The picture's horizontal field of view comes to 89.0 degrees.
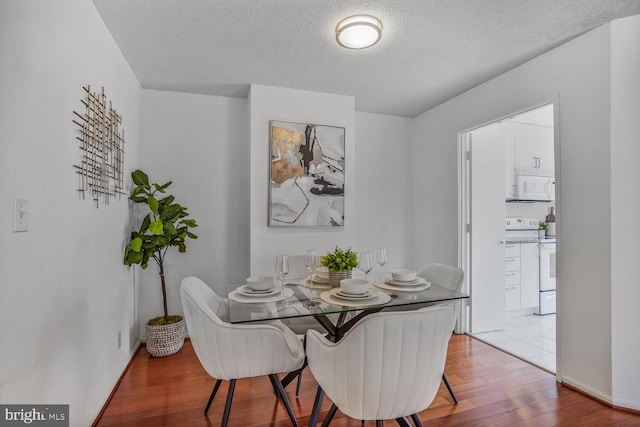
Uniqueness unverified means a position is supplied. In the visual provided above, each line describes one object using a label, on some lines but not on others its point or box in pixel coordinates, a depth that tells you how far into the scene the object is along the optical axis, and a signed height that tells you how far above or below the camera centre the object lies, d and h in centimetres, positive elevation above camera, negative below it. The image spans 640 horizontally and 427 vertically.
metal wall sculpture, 176 +40
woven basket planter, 279 -109
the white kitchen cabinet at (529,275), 401 -73
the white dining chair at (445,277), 216 -48
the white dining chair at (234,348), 166 -70
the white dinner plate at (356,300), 174 -47
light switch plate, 115 +0
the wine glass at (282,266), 201 -32
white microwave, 422 +38
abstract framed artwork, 314 +40
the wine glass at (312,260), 216 -30
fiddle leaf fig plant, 261 -15
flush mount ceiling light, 204 +118
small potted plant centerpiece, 210 -33
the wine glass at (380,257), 219 -29
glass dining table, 166 -49
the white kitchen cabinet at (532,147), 423 +92
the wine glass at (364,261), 217 -31
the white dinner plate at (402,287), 209 -47
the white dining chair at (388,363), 125 -59
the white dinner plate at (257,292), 190 -46
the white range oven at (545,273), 407 -73
